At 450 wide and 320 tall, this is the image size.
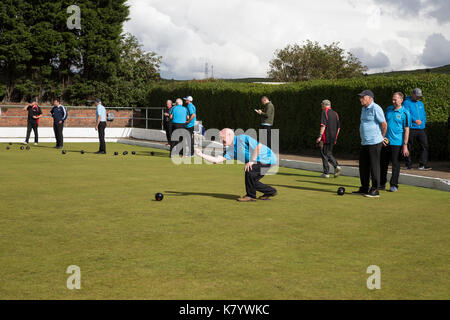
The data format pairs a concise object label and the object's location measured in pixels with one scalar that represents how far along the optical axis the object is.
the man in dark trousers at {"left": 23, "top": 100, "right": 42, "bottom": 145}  21.75
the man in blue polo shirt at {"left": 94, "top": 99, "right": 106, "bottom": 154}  18.17
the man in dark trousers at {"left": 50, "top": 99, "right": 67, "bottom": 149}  20.53
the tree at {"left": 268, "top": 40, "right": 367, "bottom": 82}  56.47
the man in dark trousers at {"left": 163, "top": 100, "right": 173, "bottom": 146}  20.58
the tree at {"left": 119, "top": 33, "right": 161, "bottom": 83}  40.91
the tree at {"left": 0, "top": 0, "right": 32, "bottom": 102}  36.28
